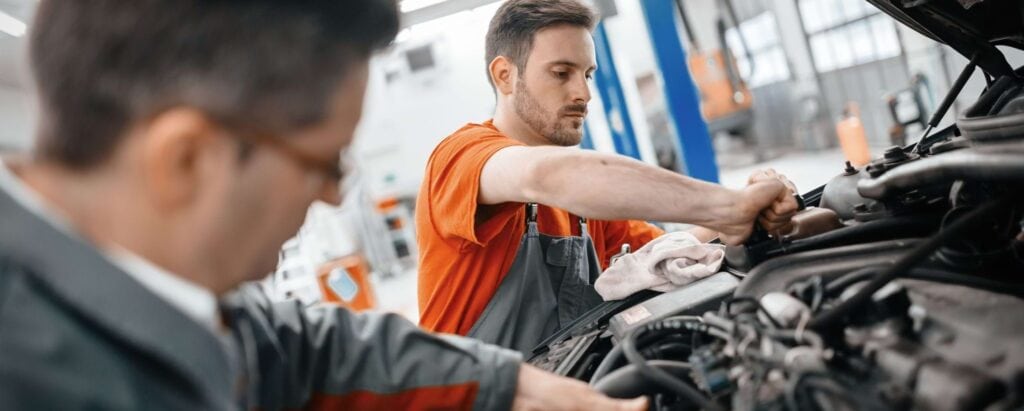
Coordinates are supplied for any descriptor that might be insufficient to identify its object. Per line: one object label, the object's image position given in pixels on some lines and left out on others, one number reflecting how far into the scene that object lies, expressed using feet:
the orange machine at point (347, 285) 19.38
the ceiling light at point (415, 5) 13.35
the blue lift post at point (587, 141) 19.52
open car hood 3.71
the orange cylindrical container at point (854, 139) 20.13
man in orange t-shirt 3.67
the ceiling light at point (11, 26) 12.97
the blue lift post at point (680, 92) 12.48
